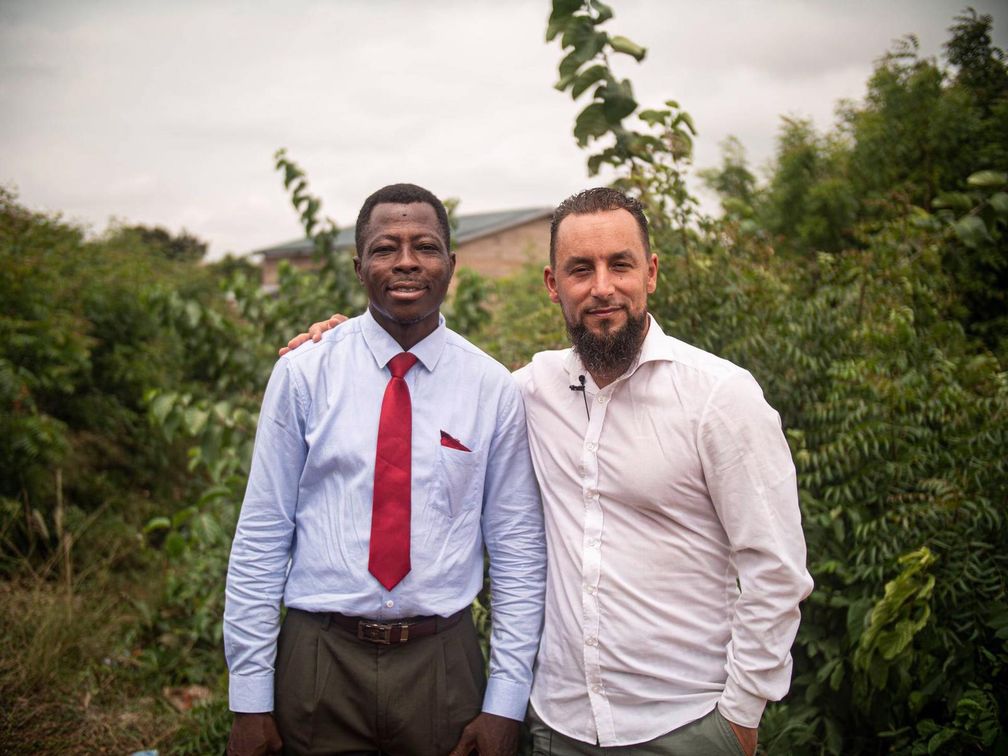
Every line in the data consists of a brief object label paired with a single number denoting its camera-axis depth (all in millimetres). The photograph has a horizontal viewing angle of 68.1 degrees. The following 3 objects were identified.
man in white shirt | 2008
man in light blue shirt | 2191
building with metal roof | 23125
